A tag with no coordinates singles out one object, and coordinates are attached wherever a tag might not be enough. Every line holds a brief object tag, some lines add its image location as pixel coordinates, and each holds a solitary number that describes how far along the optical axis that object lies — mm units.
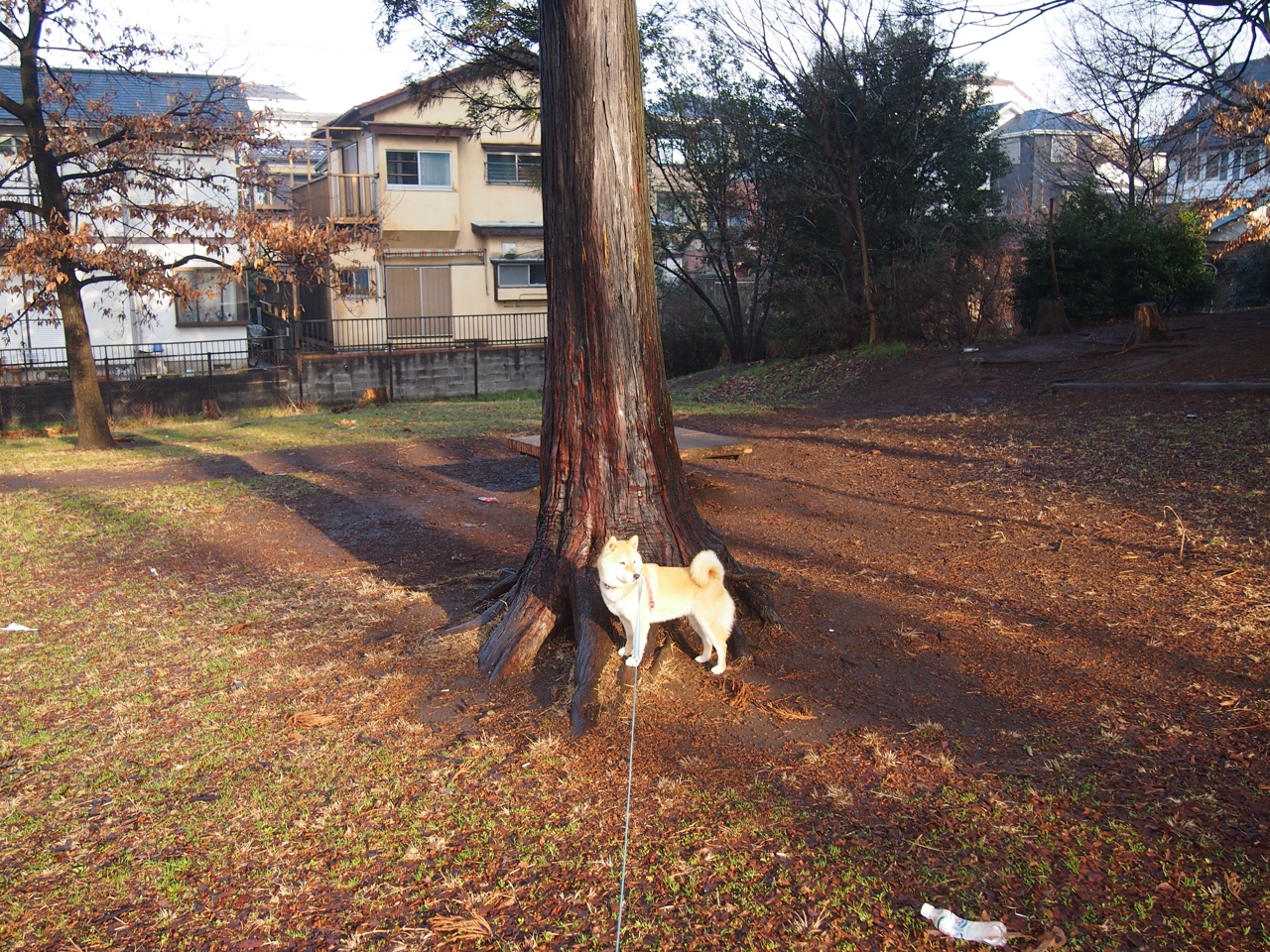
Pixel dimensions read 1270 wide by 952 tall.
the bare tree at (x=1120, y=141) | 26078
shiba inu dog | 4246
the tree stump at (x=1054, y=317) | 16312
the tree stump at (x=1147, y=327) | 13248
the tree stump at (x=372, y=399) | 20484
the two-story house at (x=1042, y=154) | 35344
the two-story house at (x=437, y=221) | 27766
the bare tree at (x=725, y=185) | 20375
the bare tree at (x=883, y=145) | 18297
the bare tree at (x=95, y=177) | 13180
